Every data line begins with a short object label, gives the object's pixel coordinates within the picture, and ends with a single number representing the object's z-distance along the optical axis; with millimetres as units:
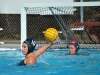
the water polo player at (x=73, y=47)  20250
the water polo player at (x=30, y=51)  12484
